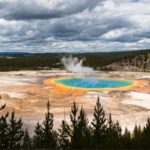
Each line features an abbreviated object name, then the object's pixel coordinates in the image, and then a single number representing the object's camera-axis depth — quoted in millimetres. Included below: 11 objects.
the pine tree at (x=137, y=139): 14565
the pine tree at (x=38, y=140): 15726
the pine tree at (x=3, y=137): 15586
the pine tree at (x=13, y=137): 15723
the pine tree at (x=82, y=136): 15088
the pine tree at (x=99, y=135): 15492
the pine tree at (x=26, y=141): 16314
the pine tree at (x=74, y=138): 15262
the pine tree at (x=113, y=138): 14440
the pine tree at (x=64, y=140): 15391
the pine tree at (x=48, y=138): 15660
